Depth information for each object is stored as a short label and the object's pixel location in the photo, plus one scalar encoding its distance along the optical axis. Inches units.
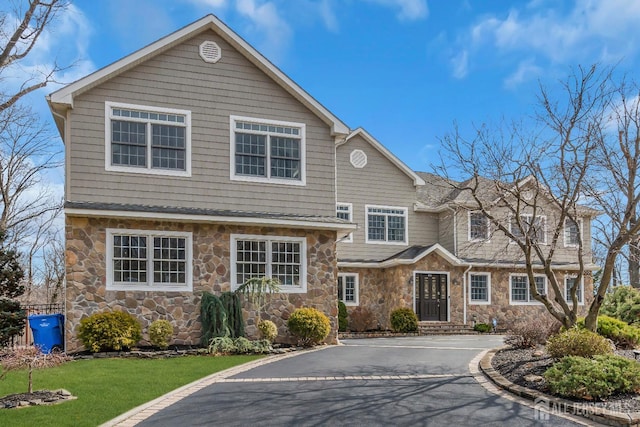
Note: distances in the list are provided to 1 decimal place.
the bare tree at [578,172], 452.4
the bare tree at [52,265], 1254.3
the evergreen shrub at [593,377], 333.7
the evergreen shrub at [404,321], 880.9
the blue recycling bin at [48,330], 549.0
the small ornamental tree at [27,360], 327.6
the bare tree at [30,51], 556.5
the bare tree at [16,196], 1026.7
